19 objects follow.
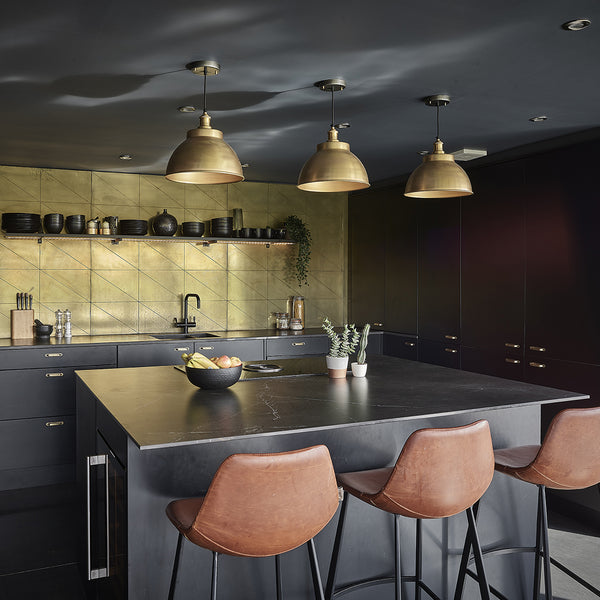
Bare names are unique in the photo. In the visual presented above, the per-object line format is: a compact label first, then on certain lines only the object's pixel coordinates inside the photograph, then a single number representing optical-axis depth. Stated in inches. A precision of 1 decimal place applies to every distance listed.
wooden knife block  194.1
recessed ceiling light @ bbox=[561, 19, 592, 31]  89.0
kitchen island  85.4
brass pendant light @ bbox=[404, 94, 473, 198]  113.0
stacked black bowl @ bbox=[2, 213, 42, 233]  192.1
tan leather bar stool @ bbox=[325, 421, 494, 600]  79.0
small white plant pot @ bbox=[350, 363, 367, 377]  127.6
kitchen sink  210.3
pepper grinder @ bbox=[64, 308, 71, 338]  200.7
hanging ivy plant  234.8
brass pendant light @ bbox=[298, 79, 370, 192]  103.4
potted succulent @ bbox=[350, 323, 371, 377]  127.6
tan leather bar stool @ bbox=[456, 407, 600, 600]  89.6
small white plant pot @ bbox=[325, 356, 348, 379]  124.5
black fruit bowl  109.1
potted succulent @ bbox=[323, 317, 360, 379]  124.6
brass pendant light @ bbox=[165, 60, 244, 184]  95.7
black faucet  221.0
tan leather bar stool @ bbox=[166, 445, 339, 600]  69.2
